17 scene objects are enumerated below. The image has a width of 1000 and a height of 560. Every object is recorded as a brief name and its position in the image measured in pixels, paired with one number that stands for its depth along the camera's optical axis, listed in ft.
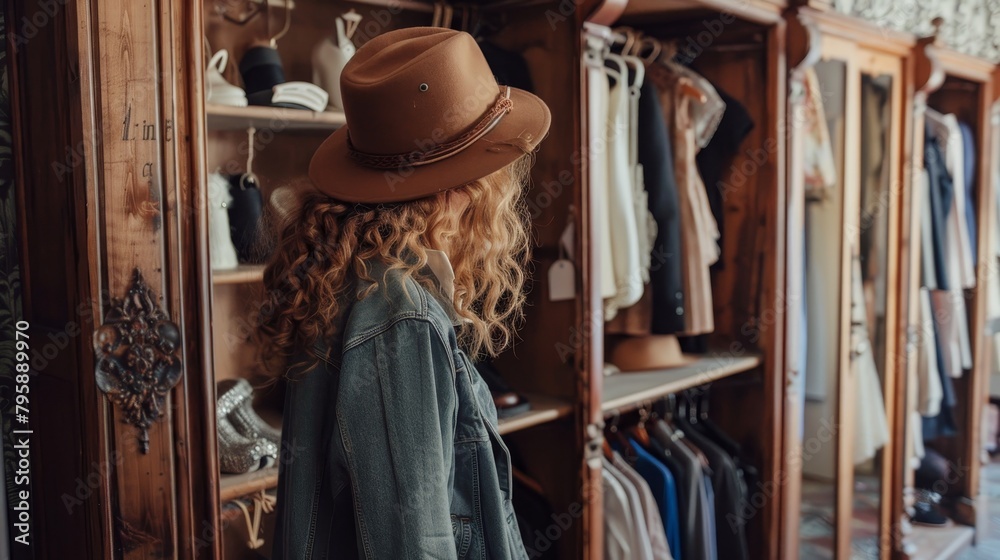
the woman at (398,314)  3.27
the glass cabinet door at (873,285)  8.70
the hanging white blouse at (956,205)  10.02
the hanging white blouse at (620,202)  6.28
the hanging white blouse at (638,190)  6.53
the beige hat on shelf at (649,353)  7.06
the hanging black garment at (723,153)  7.33
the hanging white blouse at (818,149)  7.95
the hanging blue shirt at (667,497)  6.65
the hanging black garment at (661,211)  6.64
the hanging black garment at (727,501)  7.10
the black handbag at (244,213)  5.20
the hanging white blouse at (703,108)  6.91
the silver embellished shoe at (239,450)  4.61
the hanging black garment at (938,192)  9.88
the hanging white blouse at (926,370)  10.19
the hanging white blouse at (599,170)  5.53
